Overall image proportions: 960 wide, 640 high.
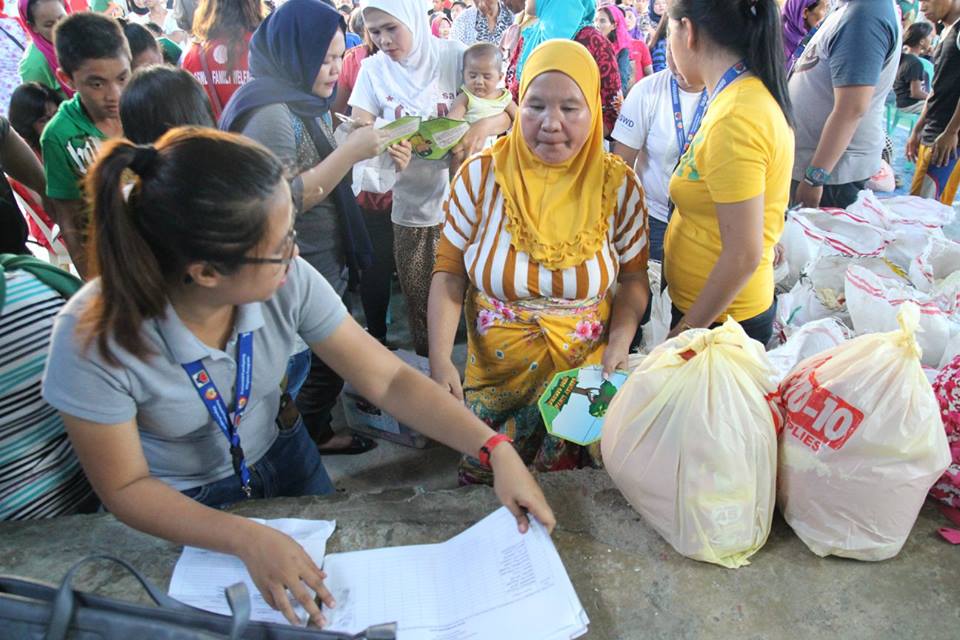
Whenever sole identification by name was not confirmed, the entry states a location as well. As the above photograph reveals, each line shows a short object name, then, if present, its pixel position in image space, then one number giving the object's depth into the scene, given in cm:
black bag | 79
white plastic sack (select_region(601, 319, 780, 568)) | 104
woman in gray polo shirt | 98
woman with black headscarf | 191
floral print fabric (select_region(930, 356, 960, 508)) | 118
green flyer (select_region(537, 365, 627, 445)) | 144
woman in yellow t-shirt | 146
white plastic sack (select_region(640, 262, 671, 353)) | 243
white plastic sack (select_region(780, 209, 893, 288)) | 258
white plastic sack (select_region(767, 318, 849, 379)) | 198
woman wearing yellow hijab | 165
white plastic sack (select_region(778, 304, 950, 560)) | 99
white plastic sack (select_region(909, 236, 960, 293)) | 238
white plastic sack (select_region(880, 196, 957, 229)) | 270
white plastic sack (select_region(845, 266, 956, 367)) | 190
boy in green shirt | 206
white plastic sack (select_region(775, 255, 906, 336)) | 240
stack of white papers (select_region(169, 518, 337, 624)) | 100
